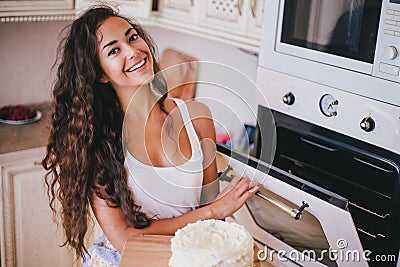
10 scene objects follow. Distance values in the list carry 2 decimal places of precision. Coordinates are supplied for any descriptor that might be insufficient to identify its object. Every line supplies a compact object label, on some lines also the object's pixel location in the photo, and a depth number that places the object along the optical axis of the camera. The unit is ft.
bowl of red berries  7.70
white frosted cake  3.20
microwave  4.32
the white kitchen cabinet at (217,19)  6.01
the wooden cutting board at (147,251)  3.64
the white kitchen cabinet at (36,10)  6.72
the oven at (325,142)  4.24
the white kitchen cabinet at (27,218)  6.91
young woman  4.47
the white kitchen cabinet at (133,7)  7.11
